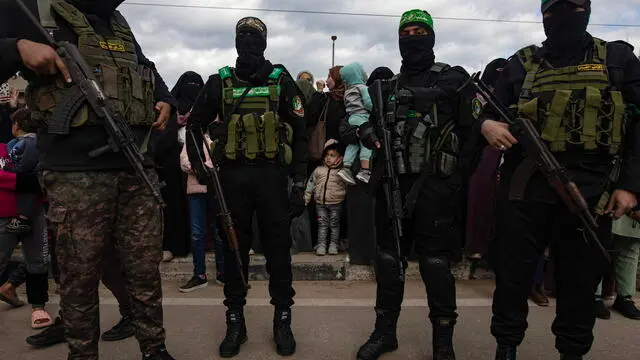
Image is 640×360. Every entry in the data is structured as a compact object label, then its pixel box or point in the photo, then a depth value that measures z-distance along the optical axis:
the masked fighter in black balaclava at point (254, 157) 3.00
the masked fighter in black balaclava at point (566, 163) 2.32
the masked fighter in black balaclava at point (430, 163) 2.80
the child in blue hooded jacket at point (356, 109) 3.17
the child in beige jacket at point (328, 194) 5.06
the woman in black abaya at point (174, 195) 5.04
